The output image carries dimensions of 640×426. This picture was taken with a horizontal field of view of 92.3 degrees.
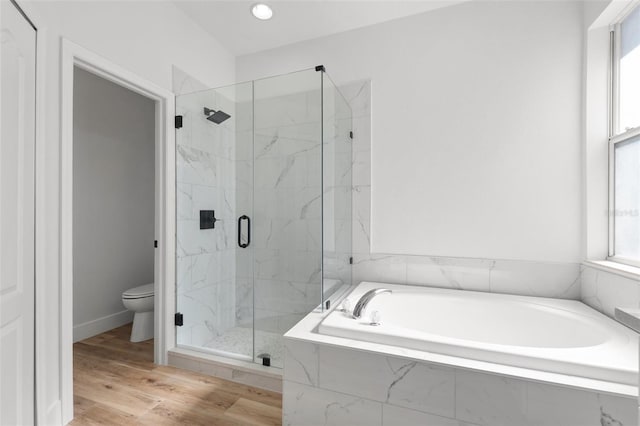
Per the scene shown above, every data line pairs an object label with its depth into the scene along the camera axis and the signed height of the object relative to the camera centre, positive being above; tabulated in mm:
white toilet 2611 -844
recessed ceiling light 2295 +1540
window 1685 +413
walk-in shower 2072 +30
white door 1201 -18
